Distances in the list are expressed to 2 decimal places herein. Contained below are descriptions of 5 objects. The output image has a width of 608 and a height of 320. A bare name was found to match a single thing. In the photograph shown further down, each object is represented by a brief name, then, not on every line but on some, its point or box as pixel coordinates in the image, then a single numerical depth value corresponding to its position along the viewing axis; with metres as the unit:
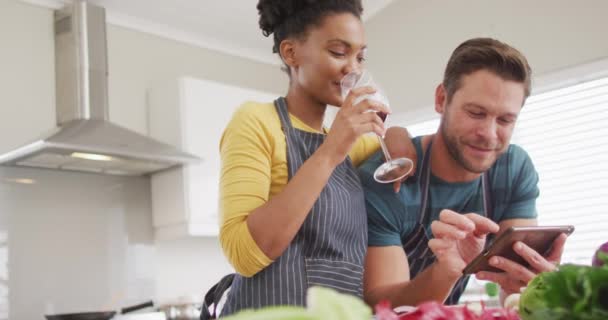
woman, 1.02
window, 3.41
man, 1.20
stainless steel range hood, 3.04
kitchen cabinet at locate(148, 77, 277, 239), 3.49
